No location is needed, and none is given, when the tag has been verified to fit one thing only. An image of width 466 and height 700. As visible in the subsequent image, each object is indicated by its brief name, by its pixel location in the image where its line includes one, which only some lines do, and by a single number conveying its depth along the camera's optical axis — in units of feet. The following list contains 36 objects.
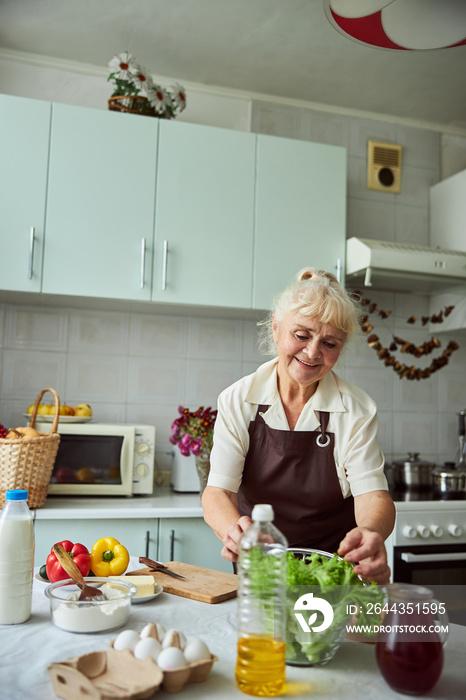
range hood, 8.68
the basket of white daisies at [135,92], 8.32
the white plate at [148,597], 3.96
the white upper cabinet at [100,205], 7.94
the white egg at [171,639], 2.94
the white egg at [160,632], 3.08
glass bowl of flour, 3.42
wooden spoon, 3.63
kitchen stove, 7.80
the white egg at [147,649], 2.89
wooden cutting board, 4.16
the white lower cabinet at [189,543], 7.49
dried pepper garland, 9.71
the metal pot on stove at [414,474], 9.18
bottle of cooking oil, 2.77
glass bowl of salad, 2.94
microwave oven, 7.91
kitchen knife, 4.52
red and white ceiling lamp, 3.92
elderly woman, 5.09
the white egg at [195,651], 2.89
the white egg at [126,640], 2.98
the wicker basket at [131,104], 8.39
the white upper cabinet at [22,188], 7.75
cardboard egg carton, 2.60
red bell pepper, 4.22
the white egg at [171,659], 2.78
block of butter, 3.97
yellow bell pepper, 4.52
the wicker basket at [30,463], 6.81
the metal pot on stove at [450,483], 8.74
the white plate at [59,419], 7.95
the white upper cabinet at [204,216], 8.30
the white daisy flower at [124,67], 8.30
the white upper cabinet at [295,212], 8.68
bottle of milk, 3.52
